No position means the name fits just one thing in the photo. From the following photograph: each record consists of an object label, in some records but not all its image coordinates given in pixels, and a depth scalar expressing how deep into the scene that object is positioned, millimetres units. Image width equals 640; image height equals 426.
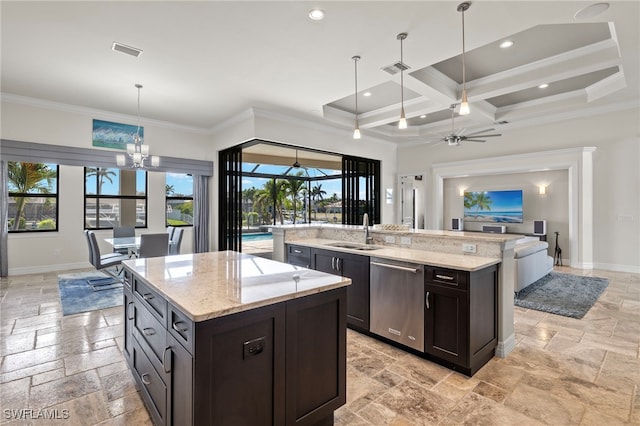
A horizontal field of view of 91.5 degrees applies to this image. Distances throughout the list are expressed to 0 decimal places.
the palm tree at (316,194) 11766
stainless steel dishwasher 2678
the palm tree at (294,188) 11563
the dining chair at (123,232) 5855
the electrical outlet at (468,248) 2854
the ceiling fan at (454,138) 5582
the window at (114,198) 6676
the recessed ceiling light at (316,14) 2873
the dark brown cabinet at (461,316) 2379
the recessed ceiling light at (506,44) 3883
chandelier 4895
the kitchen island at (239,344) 1336
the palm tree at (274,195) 11203
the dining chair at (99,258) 4738
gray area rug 3948
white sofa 4461
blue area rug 4020
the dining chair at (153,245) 4574
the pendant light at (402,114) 3244
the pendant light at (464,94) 2775
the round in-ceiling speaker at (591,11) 2791
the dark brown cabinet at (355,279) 3123
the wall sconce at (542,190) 7223
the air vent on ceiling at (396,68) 3918
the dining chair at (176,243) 5575
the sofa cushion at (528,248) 4481
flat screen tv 7582
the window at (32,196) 5879
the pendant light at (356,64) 3758
